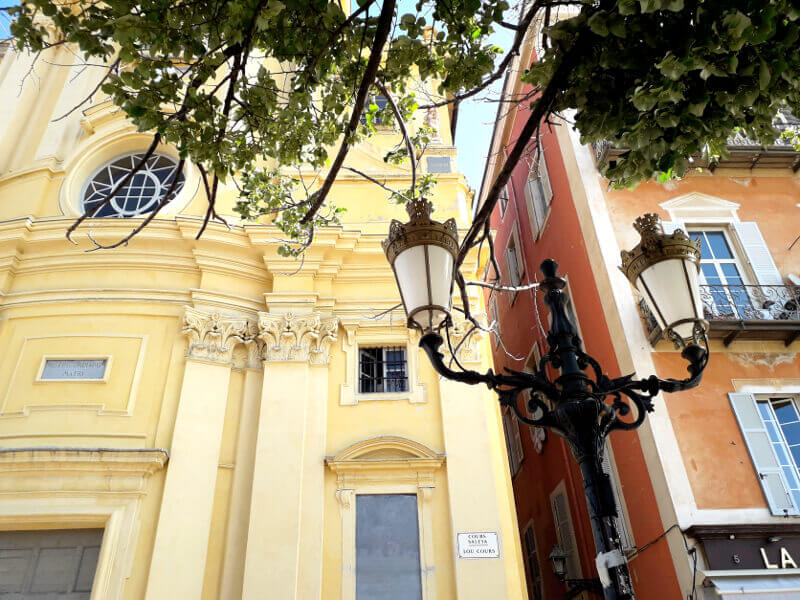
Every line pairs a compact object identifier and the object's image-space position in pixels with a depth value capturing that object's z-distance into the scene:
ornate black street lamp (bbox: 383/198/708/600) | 3.44
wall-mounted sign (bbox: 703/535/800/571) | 7.20
